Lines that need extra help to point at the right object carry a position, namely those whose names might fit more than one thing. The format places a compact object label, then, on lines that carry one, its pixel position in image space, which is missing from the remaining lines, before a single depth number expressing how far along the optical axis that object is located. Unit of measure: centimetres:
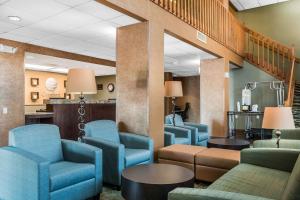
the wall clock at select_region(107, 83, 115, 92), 1170
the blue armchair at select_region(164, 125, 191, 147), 436
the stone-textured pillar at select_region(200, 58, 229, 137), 708
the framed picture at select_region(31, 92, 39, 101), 1006
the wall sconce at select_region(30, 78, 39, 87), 997
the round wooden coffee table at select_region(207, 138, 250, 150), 401
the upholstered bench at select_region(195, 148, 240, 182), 308
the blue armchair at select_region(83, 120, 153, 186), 301
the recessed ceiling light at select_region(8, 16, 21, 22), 385
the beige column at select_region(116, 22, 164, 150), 392
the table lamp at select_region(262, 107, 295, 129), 271
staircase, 693
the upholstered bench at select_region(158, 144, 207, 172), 340
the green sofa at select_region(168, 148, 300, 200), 140
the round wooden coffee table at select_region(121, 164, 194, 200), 213
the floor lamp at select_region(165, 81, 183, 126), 496
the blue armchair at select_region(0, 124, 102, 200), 219
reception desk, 650
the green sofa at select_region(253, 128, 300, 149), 319
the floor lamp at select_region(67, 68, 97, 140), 345
